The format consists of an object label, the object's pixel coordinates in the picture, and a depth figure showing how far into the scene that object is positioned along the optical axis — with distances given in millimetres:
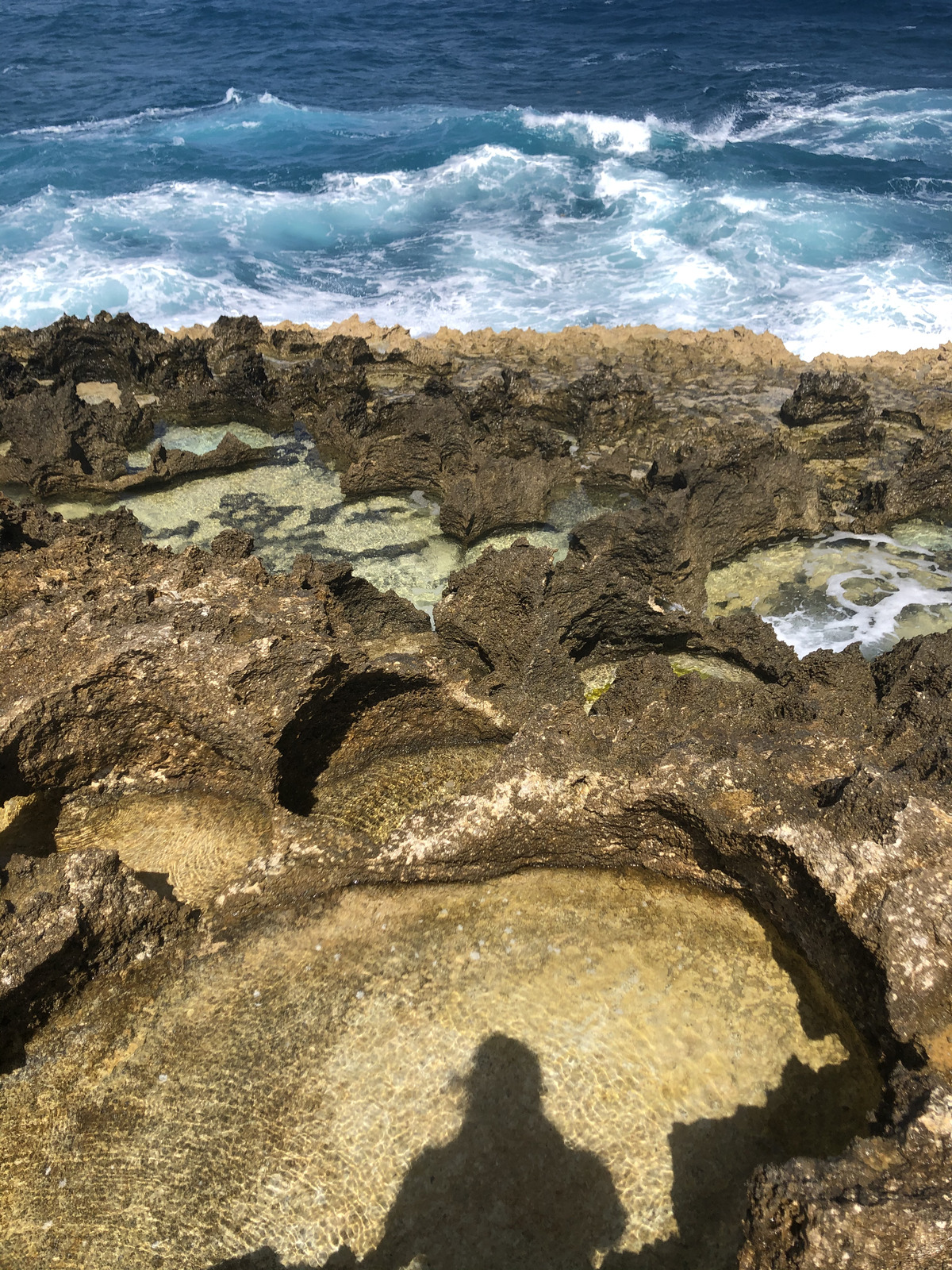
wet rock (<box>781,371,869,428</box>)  12242
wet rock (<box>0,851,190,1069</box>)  5051
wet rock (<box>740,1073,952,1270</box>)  3539
